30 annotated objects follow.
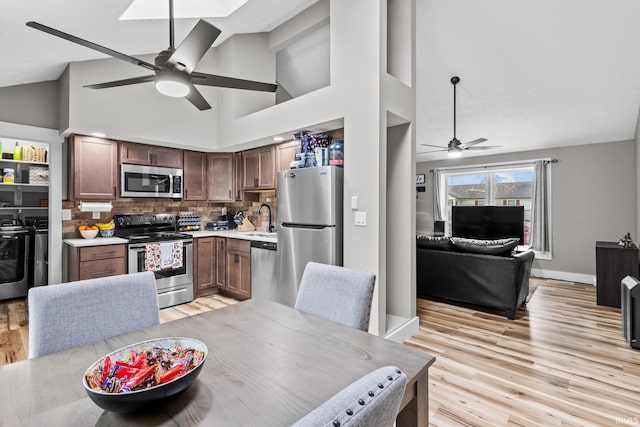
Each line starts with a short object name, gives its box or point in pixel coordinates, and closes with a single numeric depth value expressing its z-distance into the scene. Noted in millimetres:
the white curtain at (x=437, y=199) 6988
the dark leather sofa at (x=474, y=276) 3535
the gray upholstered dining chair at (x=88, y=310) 1273
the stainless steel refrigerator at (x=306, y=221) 2920
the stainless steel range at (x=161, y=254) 3732
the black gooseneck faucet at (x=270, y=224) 4650
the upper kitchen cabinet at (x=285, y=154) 3831
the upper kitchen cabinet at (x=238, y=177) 4695
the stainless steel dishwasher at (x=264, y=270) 3646
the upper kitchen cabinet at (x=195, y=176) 4477
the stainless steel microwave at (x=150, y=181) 3936
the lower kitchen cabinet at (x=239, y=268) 4016
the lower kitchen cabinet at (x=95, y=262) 3382
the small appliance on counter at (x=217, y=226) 4875
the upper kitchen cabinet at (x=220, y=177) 4691
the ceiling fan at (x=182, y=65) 1650
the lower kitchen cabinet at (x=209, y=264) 4277
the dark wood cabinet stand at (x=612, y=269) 3805
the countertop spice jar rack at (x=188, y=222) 4660
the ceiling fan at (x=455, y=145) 4442
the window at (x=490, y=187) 6055
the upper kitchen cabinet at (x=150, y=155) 3967
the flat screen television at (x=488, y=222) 5766
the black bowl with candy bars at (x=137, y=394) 771
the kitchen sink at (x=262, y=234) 4139
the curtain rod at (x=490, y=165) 5521
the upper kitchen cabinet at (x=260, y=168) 4137
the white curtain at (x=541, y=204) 5570
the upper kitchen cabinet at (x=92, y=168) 3619
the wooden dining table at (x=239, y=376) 815
